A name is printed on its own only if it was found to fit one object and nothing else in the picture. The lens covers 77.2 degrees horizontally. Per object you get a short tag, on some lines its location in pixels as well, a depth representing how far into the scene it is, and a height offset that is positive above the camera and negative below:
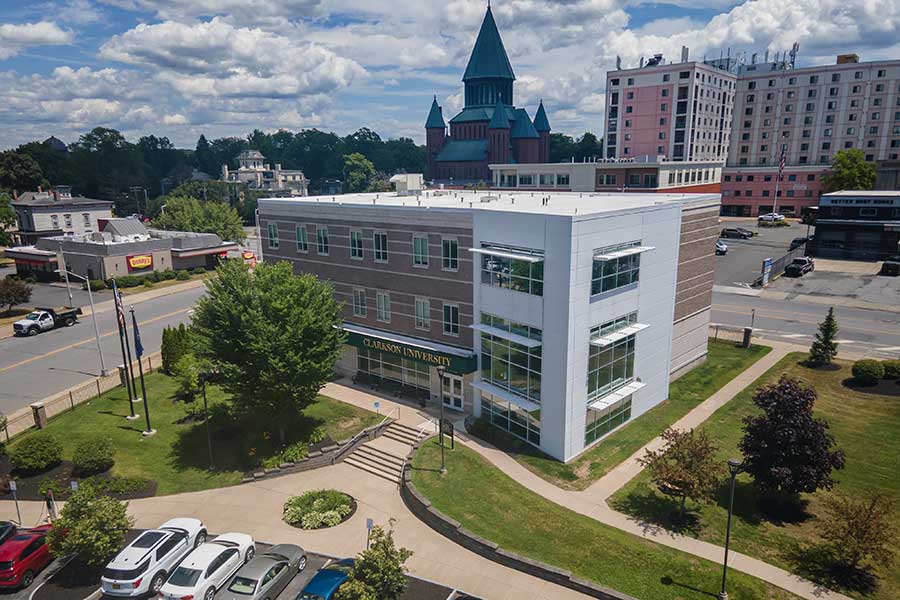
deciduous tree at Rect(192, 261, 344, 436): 27.11 -7.79
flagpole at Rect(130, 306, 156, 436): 31.55 -9.59
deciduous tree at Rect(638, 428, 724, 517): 22.23 -11.83
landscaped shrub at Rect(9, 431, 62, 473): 27.89 -13.41
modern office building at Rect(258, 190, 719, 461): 27.03 -6.81
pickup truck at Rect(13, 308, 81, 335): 49.28 -12.48
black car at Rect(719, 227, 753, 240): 87.91 -10.18
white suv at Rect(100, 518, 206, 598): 19.66 -13.59
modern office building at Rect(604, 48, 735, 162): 101.81 +10.70
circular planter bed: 23.86 -14.23
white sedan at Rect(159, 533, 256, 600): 19.14 -13.52
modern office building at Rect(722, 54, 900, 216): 103.25 +7.77
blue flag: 31.41 -9.24
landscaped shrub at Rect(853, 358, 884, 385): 36.12 -13.01
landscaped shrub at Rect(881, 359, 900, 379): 36.38 -12.93
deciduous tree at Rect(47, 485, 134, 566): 20.42 -12.64
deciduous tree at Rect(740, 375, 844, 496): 22.81 -11.31
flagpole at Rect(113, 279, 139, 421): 32.66 -8.97
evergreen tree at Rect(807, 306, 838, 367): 39.50 -12.38
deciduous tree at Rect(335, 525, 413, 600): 16.59 -11.78
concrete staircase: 28.08 -14.17
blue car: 18.42 -13.40
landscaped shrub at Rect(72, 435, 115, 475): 27.73 -13.49
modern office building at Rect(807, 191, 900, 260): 70.88 -7.66
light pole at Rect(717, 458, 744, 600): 17.70 -9.58
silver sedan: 18.98 -13.59
